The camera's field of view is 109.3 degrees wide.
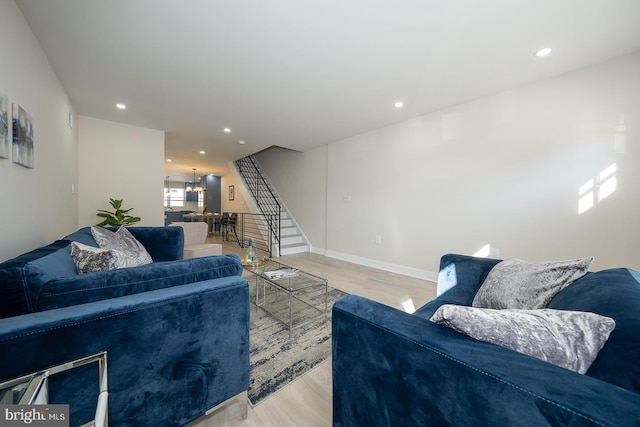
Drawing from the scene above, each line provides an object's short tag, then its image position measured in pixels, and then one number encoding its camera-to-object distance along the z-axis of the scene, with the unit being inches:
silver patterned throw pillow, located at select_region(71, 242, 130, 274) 52.6
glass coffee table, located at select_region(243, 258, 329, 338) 85.9
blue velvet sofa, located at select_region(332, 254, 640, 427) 17.9
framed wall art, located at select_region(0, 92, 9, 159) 55.5
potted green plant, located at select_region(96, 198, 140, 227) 137.5
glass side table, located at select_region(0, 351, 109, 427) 22.3
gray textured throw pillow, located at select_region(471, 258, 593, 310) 40.1
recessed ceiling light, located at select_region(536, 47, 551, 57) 77.3
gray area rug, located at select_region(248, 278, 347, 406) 56.1
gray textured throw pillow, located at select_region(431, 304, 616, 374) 23.8
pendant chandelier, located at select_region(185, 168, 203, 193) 400.5
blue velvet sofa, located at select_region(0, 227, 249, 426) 29.1
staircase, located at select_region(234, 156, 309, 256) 208.2
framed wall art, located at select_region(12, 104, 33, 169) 62.2
